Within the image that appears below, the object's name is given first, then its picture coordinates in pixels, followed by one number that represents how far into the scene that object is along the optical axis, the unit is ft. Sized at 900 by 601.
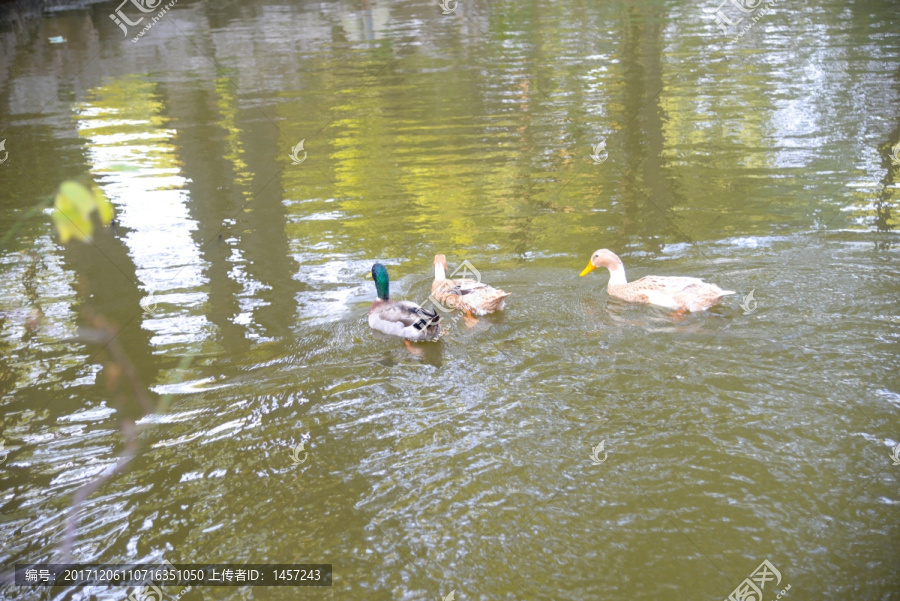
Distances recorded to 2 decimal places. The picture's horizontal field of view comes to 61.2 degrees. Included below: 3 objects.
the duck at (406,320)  21.22
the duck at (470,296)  22.26
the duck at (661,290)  21.33
